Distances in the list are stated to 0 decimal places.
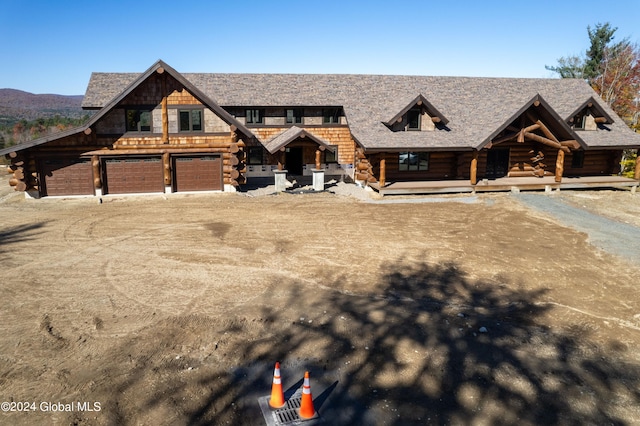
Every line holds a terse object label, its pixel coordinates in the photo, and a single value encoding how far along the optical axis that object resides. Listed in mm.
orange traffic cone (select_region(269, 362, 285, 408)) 6812
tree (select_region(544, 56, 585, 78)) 43219
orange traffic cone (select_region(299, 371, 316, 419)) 6559
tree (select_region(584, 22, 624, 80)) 40812
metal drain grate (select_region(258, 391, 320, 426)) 6520
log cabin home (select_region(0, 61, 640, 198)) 23312
